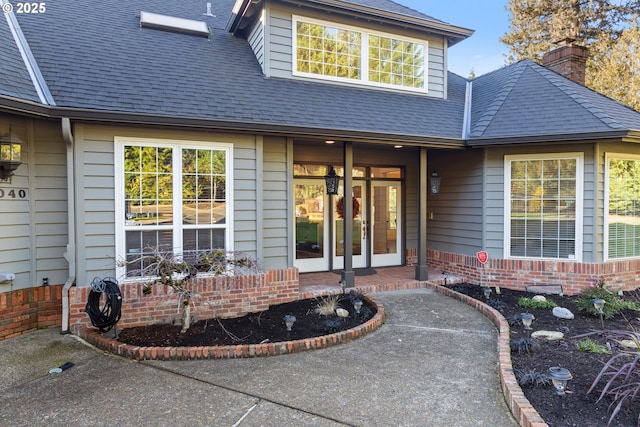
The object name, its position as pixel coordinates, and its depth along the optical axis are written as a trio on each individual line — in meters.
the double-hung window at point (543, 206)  6.77
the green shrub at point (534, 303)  5.86
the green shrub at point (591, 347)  4.11
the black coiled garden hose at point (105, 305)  4.48
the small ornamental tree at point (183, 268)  4.43
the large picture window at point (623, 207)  6.81
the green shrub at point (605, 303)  5.44
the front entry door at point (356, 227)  8.31
